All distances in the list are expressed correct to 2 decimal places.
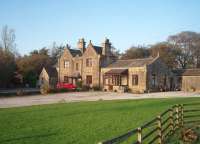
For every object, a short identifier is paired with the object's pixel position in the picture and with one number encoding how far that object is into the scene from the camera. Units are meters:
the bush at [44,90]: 40.33
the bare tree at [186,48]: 69.44
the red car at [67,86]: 48.22
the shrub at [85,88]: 48.59
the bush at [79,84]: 50.41
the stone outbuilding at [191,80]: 47.66
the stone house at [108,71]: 45.50
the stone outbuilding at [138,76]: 44.88
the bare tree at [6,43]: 68.50
